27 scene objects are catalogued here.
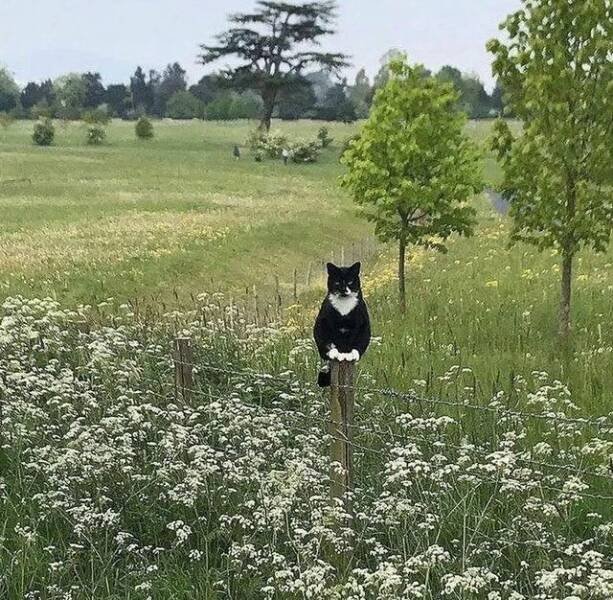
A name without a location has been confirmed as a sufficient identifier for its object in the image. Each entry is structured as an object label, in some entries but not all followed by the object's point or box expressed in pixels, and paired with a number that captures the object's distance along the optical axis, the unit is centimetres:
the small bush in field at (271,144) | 6334
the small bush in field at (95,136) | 7044
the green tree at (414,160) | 1620
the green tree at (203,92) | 9555
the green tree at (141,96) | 12938
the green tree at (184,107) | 10874
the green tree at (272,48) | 7019
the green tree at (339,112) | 8544
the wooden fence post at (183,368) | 796
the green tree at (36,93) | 12494
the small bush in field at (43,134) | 6862
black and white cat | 623
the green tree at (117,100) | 12356
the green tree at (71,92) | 11531
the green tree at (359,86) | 15671
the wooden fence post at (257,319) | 1318
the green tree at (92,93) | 12156
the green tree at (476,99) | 9752
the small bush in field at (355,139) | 1706
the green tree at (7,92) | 11630
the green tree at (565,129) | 1228
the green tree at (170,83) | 13238
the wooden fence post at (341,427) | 612
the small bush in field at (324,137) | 6965
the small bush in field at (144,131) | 7444
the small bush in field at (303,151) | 6169
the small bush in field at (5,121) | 8288
